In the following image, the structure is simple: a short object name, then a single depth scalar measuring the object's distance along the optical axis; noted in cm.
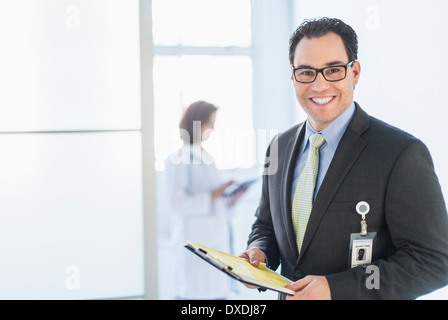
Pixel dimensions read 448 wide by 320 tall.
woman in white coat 289
